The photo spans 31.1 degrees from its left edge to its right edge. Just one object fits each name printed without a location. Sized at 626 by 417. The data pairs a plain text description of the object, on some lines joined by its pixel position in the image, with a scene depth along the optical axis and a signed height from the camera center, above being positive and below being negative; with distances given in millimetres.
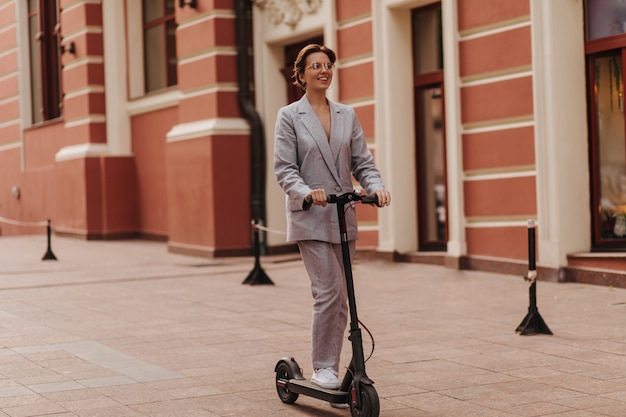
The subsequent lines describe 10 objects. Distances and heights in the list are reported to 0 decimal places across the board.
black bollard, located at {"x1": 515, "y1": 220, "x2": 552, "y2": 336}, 8430 -909
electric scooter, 5617 -910
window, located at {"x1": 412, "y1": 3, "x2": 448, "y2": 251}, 14305 +950
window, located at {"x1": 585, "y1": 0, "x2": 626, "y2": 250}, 11812 +779
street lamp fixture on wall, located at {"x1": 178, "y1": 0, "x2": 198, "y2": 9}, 16953 +3160
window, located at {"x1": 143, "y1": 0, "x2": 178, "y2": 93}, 20125 +3074
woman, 6066 +119
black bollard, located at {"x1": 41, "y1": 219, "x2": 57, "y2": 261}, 16719 -600
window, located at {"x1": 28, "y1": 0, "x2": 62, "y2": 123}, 24625 +3477
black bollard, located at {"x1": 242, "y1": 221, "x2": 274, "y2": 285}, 12625 -755
